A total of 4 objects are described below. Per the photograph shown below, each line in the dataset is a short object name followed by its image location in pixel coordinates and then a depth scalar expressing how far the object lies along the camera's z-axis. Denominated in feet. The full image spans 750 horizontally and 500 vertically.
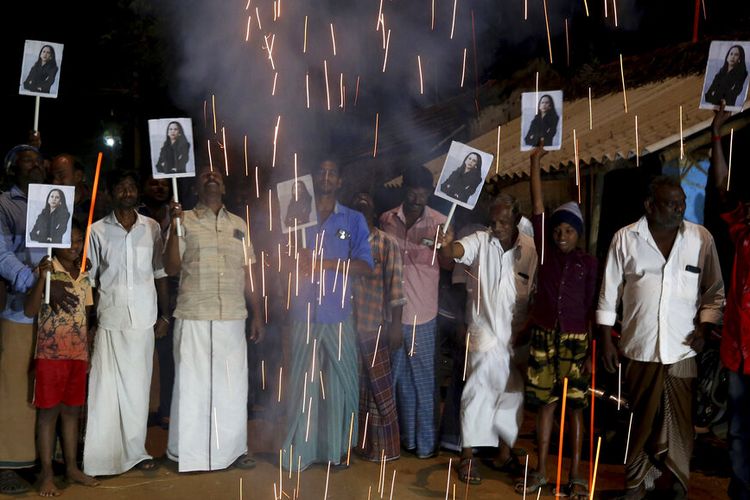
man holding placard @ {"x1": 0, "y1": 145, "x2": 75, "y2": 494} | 17.62
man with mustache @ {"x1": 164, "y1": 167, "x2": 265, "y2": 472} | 18.81
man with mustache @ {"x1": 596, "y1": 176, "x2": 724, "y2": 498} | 16.33
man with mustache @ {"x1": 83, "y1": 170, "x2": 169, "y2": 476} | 18.39
